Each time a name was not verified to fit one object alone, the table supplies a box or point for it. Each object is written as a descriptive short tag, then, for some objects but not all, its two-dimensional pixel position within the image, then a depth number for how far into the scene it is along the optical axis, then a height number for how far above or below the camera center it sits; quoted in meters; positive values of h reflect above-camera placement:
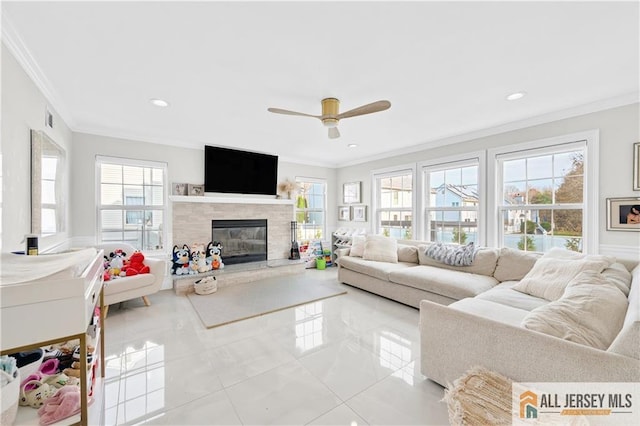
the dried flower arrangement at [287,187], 5.27 +0.53
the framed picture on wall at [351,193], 5.62 +0.47
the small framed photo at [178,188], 4.16 +0.40
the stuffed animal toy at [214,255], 4.36 -0.73
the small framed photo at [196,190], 4.29 +0.39
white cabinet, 0.91 -0.39
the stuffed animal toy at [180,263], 4.02 -0.78
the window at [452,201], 3.88 +0.20
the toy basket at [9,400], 1.00 -0.75
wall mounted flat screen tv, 4.41 +0.76
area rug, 3.01 -1.17
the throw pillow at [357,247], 4.45 -0.58
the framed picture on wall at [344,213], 5.87 +0.01
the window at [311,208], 5.72 +0.12
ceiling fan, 2.32 +0.95
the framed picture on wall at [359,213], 5.49 +0.01
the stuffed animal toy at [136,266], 3.21 -0.68
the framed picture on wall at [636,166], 2.52 +0.47
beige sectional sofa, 1.18 -0.68
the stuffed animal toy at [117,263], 3.18 -0.64
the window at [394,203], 4.75 +0.20
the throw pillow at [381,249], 4.12 -0.58
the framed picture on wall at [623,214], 2.55 +0.00
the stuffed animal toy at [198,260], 4.14 -0.77
